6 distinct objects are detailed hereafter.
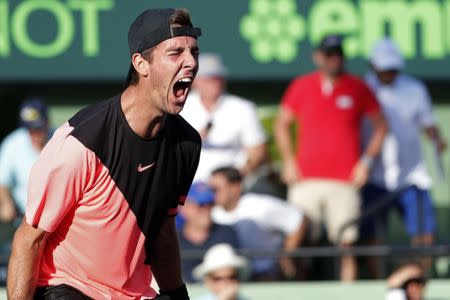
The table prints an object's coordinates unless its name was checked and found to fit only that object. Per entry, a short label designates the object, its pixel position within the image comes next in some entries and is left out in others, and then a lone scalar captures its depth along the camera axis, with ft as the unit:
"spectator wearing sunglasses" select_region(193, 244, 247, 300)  48.42
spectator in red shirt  55.93
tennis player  28.07
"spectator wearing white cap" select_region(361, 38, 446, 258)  57.16
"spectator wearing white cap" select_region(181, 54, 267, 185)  55.88
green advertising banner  60.95
